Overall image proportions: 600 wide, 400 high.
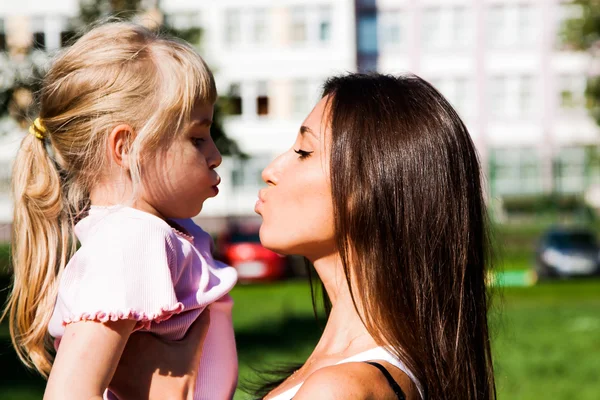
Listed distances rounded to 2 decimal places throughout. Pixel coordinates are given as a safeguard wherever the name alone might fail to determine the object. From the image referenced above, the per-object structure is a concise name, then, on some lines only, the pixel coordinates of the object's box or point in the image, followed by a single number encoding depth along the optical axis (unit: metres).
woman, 2.03
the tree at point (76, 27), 11.30
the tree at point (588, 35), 25.92
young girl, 2.08
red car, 22.10
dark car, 23.06
